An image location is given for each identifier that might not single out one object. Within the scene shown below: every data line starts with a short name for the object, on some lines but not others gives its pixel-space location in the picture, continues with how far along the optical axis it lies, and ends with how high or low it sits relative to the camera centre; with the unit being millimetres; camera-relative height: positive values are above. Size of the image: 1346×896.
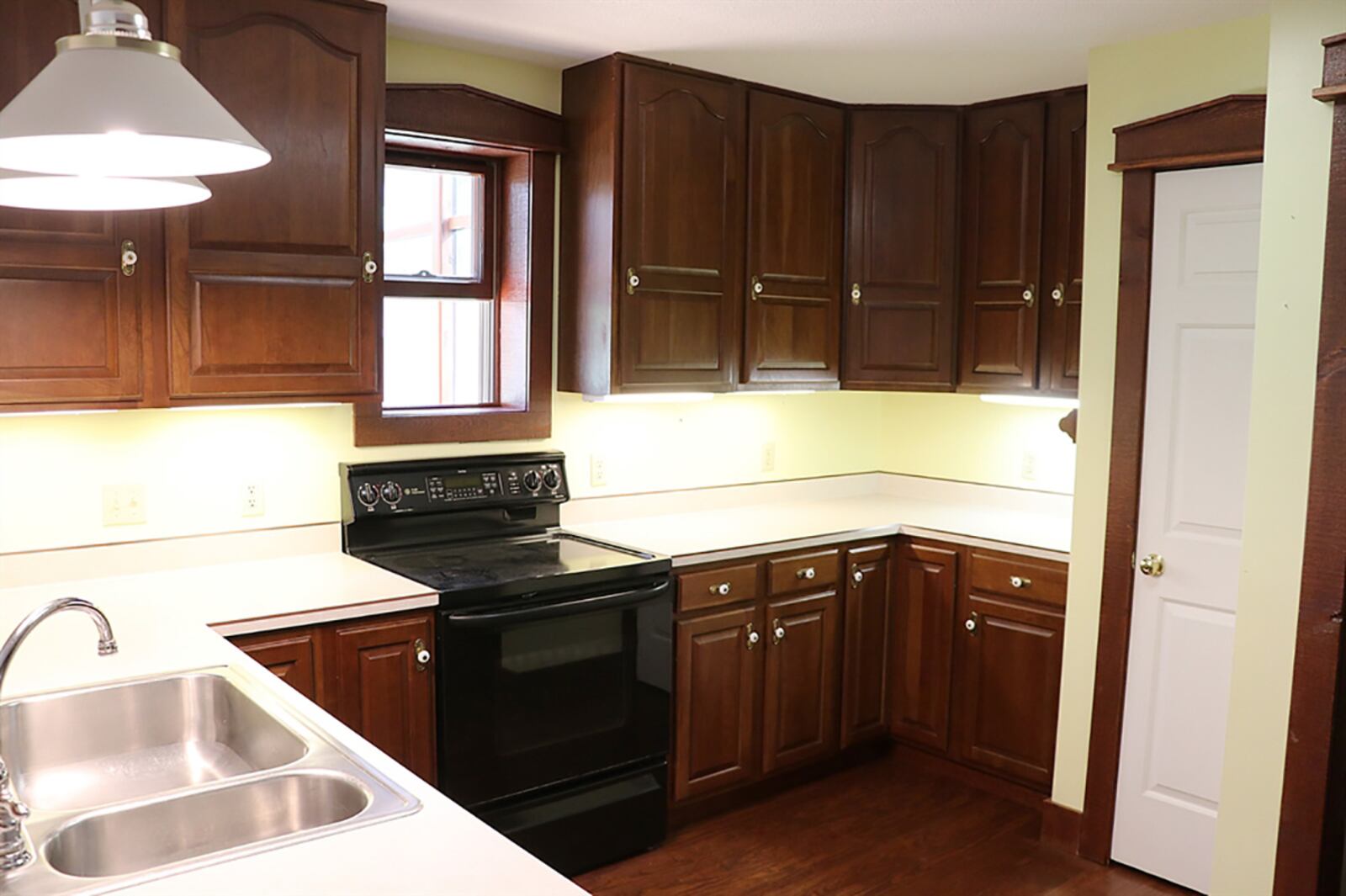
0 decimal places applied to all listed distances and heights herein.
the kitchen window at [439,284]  3502 +141
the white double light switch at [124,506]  2975 -468
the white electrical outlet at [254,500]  3199 -476
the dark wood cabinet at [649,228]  3492 +330
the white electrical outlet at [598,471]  3912 -460
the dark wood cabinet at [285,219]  2723 +261
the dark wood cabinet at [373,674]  2691 -823
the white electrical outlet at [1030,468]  4277 -452
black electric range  2982 -857
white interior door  3053 -448
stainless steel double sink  1496 -671
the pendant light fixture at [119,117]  1287 +230
